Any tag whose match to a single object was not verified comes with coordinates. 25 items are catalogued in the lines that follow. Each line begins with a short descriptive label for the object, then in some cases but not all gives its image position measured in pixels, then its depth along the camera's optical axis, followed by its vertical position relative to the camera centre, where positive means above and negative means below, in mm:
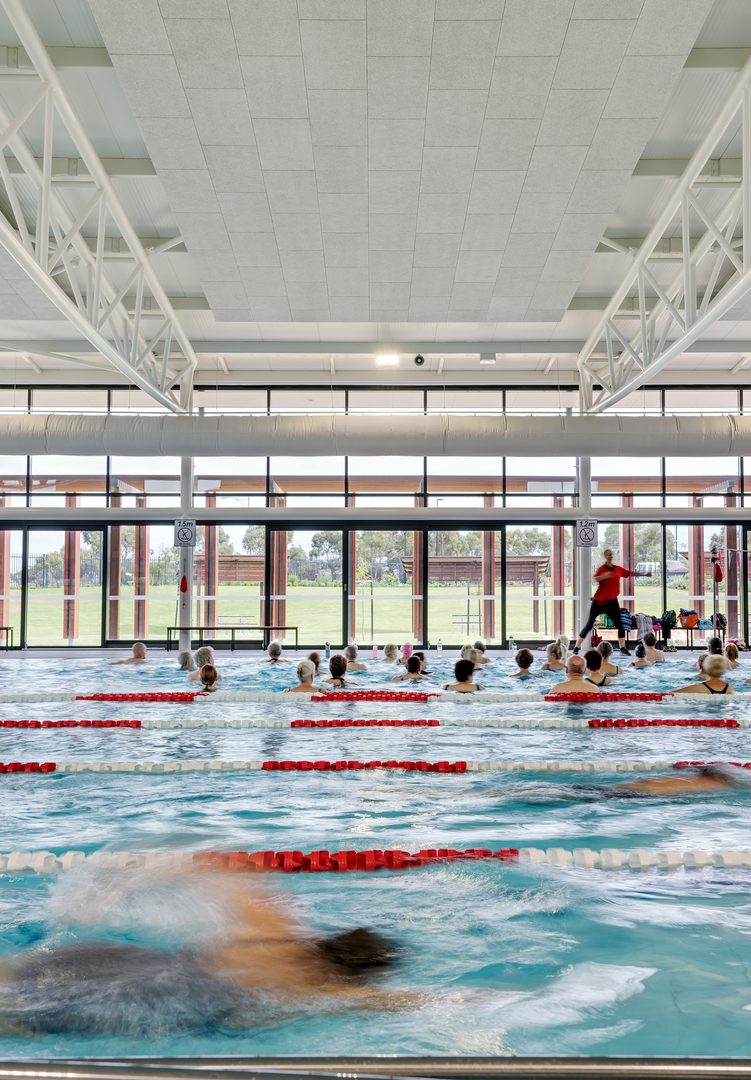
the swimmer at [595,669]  10766 -1127
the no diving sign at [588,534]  15977 +844
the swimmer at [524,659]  11633 -1068
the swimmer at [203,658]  11539 -1060
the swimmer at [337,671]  10438 -1115
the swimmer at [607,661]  11836 -1154
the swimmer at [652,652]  13394 -1145
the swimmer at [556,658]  12484 -1146
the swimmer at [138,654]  13508 -1165
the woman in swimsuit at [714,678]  9852 -1148
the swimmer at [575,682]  10328 -1234
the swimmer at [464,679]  10109 -1172
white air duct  13258 +2232
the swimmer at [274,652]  12719 -1068
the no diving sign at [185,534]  15789 +843
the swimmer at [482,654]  13117 -1167
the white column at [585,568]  16391 +228
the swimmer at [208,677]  10273 -1161
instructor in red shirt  12227 -161
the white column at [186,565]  16000 +280
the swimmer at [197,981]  3207 -1636
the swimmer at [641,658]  13227 -1212
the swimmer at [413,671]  11188 -1204
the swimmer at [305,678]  9969 -1146
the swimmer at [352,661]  12348 -1181
